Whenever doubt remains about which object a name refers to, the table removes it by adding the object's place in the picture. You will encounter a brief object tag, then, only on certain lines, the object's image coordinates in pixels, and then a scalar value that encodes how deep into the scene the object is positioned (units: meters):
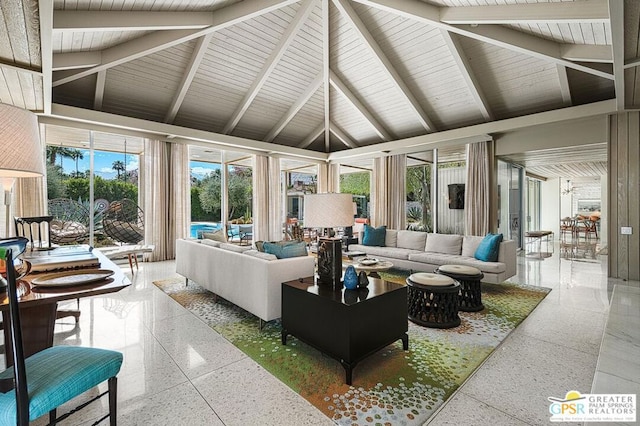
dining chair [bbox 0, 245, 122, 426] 1.16
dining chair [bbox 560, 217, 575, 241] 9.18
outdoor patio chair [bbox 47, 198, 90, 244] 5.46
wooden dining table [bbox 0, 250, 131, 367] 1.39
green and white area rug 1.87
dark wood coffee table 2.13
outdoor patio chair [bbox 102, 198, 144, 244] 6.41
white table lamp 2.68
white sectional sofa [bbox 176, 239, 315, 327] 2.92
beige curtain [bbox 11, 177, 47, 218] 5.02
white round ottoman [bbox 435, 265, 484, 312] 3.61
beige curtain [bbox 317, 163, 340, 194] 9.95
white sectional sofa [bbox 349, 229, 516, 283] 4.54
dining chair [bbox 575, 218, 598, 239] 9.29
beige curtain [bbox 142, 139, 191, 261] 6.58
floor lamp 1.35
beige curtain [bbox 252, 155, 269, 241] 8.49
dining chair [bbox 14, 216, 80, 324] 3.12
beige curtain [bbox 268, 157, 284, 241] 8.77
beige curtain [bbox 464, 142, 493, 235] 6.77
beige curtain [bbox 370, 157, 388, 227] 8.69
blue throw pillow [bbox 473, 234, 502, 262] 4.57
